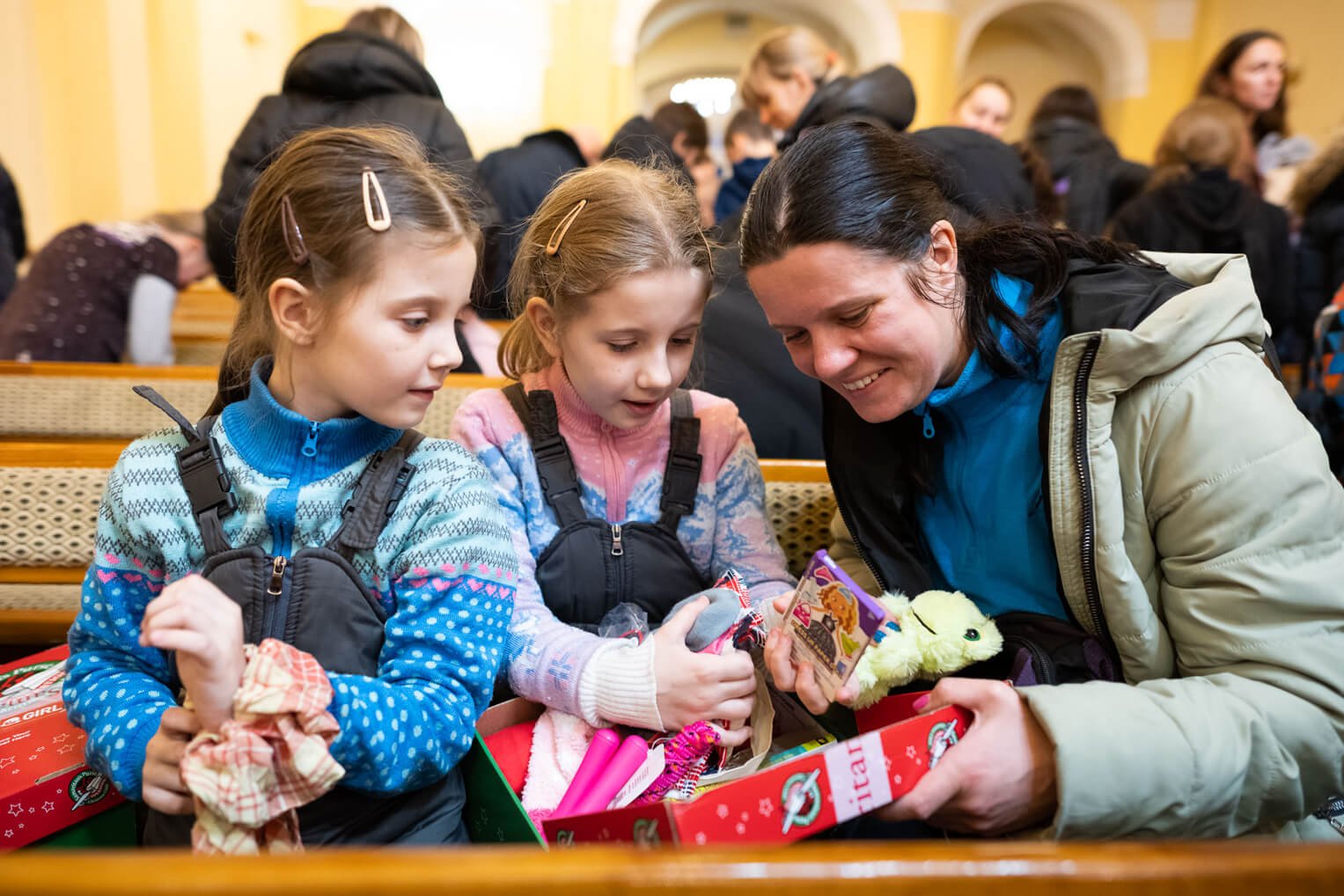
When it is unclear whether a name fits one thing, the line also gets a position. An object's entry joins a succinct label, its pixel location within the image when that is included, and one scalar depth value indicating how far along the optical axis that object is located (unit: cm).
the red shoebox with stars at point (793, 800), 93
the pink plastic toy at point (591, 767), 120
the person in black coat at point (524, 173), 320
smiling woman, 107
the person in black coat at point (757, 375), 212
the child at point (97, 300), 315
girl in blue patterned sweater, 114
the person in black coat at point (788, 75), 334
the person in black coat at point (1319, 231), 342
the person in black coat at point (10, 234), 407
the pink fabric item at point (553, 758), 123
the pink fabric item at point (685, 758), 123
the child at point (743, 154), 359
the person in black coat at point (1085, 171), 430
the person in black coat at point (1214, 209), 343
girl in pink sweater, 143
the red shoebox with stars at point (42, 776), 119
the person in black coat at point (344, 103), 275
